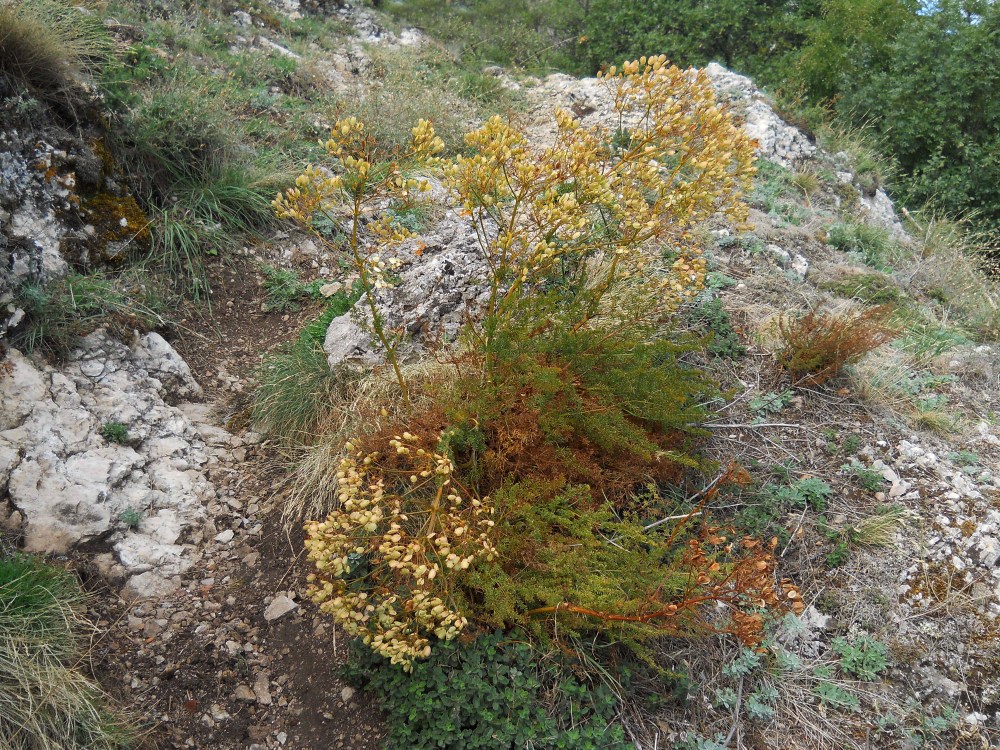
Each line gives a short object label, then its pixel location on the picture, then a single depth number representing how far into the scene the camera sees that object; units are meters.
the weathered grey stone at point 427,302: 3.68
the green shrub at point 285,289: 4.51
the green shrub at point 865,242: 5.82
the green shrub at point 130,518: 2.93
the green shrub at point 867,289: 5.07
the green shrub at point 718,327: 4.05
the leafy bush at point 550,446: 2.34
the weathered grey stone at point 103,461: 2.80
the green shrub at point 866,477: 3.45
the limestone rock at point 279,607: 2.87
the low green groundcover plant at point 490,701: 2.32
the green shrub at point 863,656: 2.83
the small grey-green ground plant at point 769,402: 3.73
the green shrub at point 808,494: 3.32
